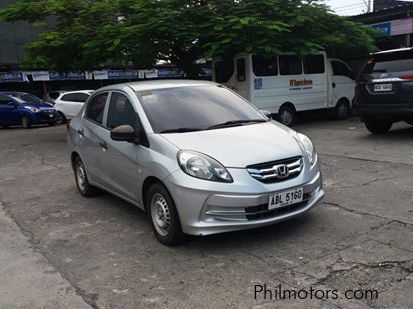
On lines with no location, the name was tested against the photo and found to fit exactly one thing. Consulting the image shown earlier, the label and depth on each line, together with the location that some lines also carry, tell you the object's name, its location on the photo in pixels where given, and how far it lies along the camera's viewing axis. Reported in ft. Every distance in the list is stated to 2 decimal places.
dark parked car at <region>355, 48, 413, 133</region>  32.68
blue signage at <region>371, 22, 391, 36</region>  62.23
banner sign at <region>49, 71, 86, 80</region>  92.12
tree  42.68
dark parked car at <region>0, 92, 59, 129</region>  69.72
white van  47.24
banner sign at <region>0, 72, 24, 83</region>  88.53
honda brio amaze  15.19
